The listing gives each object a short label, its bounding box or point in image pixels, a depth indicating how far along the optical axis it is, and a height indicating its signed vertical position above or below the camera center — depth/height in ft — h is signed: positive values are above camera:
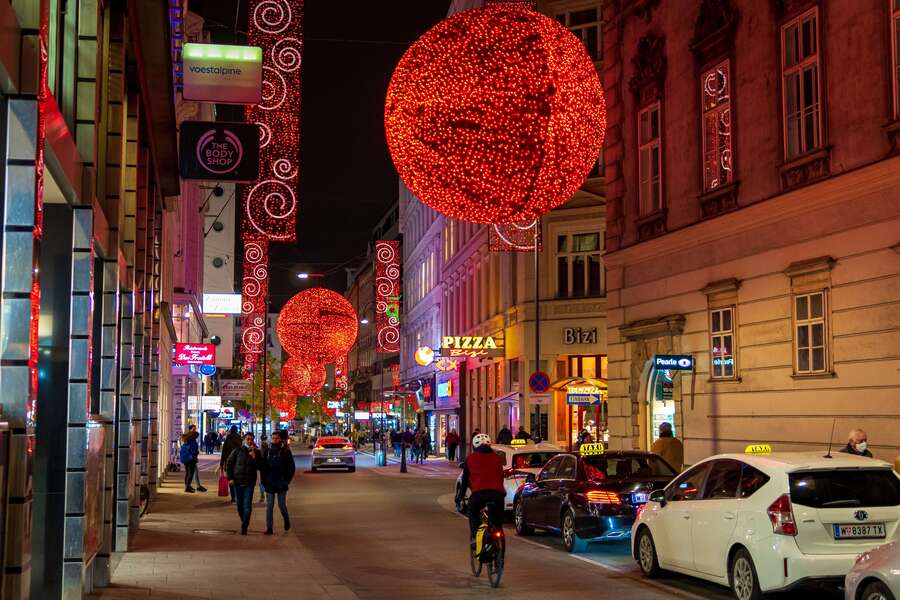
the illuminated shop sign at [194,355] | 132.87 +7.04
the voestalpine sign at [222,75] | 65.36 +18.69
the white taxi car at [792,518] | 38.83 -3.36
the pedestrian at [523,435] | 118.73 -1.76
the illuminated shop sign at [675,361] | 81.56 +3.82
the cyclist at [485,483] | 49.03 -2.69
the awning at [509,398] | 156.39 +2.53
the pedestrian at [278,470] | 71.31 -3.14
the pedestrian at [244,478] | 71.72 -3.64
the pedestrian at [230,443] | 103.55 -2.27
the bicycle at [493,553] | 47.67 -5.39
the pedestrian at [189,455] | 109.81 -3.46
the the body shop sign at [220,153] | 68.64 +15.21
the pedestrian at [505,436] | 129.08 -2.03
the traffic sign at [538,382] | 107.14 +3.15
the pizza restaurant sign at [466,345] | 161.99 +9.77
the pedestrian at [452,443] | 180.65 -4.01
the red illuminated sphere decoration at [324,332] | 185.37 +13.73
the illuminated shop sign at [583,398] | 105.19 +1.73
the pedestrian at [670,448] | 73.51 -1.88
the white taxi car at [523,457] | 79.94 -2.73
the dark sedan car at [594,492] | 59.21 -3.79
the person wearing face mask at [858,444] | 56.29 -1.26
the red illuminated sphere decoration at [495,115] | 72.74 +19.40
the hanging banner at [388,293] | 225.35 +23.68
